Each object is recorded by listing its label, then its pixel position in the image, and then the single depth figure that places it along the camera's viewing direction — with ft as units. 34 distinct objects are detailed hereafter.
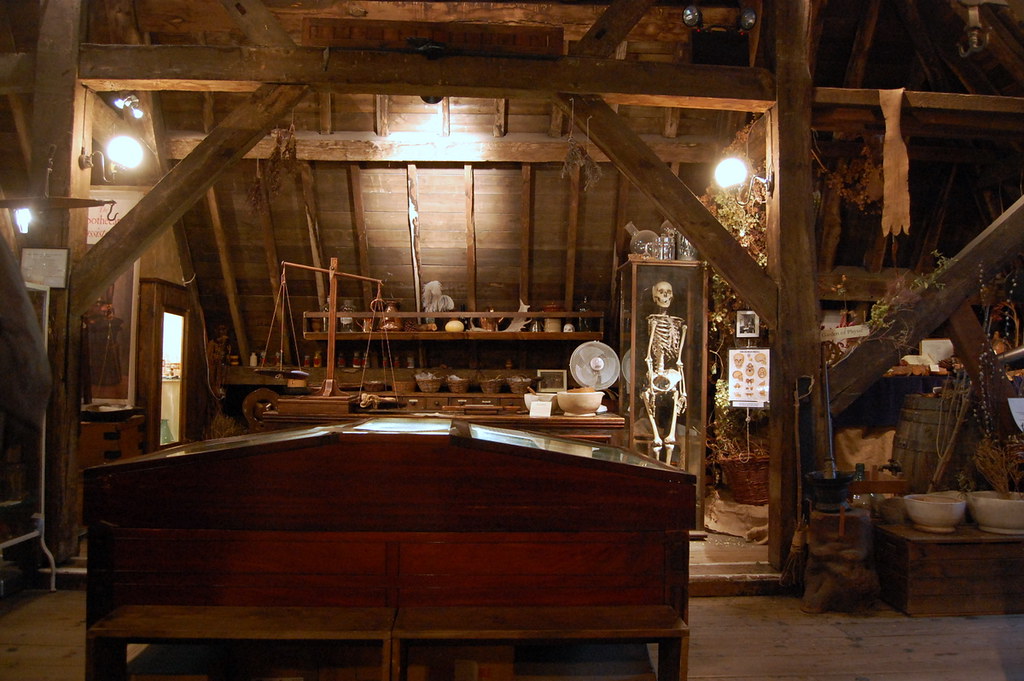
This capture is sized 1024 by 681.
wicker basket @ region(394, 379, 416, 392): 23.08
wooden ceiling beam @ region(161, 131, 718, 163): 20.66
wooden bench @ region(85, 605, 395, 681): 6.71
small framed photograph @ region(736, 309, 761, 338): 19.75
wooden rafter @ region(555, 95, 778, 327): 14.40
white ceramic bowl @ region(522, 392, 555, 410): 16.87
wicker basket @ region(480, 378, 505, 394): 23.03
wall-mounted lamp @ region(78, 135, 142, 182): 17.57
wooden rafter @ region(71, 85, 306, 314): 13.98
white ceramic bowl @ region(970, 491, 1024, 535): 12.64
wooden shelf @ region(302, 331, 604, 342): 22.71
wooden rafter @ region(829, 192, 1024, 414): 14.29
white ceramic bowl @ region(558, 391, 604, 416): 16.08
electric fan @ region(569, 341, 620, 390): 19.88
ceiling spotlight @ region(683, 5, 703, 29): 16.79
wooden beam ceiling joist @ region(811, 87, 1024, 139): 15.05
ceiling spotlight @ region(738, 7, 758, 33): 16.89
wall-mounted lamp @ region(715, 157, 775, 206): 18.17
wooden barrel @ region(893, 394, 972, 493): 14.78
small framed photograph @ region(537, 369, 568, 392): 23.31
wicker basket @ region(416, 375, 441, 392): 22.72
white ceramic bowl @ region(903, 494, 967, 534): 12.60
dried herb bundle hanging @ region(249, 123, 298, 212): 16.38
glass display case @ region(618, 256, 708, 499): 18.06
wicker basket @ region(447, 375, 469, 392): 23.06
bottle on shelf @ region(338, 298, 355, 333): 23.36
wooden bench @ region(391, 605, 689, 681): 6.81
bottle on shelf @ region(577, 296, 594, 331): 23.56
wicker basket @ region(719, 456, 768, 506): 19.02
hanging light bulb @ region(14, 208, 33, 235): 19.29
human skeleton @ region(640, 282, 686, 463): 17.99
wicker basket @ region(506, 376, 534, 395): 22.99
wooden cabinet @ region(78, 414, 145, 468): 19.19
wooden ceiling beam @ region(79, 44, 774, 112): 14.25
